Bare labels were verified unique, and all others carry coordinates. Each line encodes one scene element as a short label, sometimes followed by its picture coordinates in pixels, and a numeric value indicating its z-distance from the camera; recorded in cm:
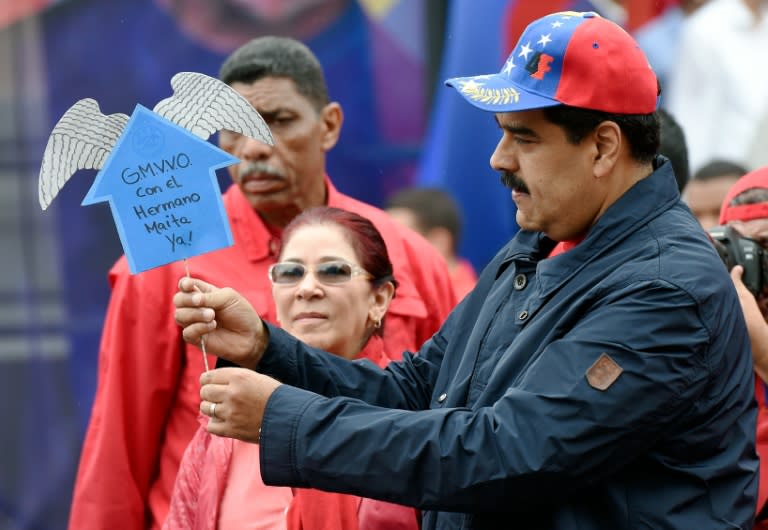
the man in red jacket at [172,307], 744
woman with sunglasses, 608
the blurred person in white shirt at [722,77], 1235
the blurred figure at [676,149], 816
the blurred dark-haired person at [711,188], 1005
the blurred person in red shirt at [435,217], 1155
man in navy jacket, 469
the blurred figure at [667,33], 1255
